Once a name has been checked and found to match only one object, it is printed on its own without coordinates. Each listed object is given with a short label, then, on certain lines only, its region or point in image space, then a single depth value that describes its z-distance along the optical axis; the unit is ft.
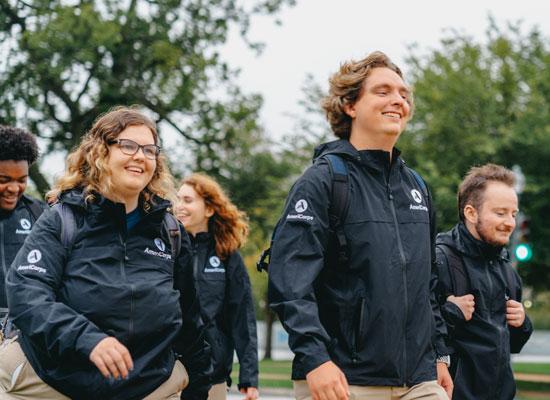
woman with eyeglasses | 12.60
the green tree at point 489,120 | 67.87
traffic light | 53.67
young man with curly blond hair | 13.42
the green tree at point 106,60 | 68.54
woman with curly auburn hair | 23.48
